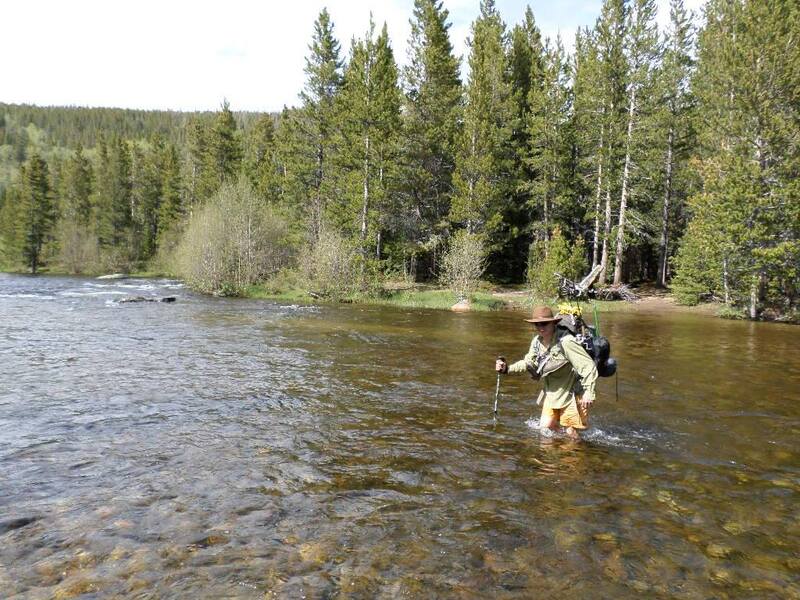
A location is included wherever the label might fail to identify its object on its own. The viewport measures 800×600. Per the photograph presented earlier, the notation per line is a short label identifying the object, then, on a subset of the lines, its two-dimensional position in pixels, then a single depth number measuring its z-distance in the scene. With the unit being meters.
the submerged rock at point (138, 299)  29.08
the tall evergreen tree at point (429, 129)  39.44
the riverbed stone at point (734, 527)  5.40
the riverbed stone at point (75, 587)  4.12
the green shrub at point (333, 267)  33.06
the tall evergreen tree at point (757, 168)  24.70
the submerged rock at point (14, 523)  5.10
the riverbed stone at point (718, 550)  4.96
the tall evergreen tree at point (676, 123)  37.88
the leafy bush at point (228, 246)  35.84
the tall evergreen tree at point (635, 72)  35.88
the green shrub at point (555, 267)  31.67
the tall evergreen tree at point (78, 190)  75.06
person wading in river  7.37
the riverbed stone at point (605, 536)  5.20
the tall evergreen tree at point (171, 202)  66.28
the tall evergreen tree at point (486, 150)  36.66
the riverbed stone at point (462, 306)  29.14
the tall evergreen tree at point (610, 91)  36.81
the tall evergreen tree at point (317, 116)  42.94
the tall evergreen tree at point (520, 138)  40.81
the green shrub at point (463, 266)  30.93
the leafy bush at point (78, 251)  65.00
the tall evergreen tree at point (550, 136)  38.47
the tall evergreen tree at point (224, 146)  61.09
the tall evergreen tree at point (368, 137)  35.47
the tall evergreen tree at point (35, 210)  67.44
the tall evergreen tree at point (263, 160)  52.75
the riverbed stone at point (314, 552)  4.75
